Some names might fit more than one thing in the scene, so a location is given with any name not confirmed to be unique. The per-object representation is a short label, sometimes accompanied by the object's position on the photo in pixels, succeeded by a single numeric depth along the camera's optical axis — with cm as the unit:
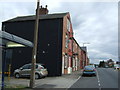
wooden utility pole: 659
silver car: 1054
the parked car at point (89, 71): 1353
